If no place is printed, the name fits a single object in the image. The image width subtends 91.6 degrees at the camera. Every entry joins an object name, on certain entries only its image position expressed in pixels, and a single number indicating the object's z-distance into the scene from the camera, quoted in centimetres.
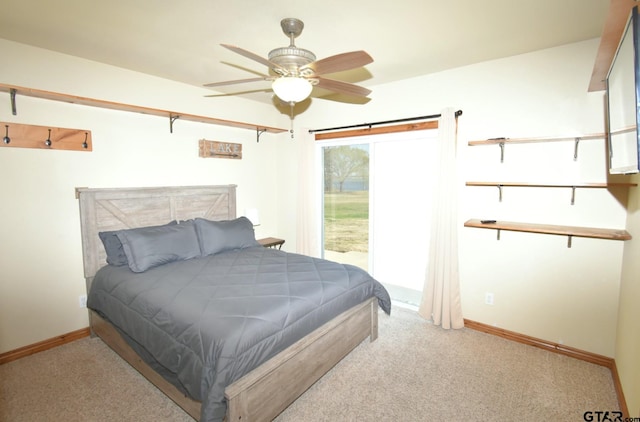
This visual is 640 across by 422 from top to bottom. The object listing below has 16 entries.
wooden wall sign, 372
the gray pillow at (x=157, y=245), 269
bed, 170
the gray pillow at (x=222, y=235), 323
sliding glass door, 350
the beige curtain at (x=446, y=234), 301
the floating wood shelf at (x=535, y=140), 244
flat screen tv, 121
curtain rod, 313
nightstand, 420
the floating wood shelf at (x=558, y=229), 228
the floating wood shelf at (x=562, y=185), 229
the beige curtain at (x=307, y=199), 414
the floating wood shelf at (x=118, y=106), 239
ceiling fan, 182
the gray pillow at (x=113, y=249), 279
